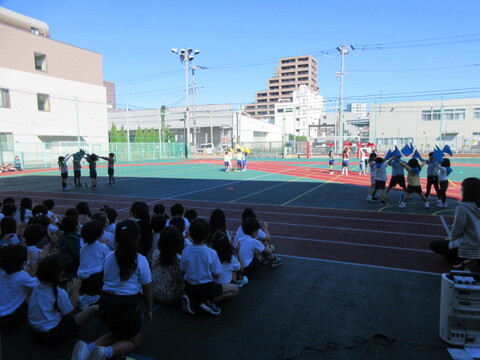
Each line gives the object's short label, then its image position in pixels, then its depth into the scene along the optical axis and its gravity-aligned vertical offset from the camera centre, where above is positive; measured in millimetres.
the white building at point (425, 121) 53031 +3503
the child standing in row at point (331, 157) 22236 -865
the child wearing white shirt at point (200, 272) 4117 -1495
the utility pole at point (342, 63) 46000 +11426
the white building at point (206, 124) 61469 +4127
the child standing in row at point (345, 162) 20789 -1121
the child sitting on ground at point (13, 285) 3631 -1467
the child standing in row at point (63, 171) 16188 -1136
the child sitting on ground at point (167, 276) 4289 -1650
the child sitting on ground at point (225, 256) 4529 -1443
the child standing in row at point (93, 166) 16453 -934
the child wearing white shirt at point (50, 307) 3385 -1590
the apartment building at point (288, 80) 131250 +24576
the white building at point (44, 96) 34219 +5573
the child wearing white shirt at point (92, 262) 4480 -1497
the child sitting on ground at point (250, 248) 5207 -1539
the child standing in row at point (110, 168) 17484 -1096
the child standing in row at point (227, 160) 24845 -1078
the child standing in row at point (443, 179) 10756 -1115
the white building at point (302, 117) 92062 +7741
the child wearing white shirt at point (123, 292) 3422 -1480
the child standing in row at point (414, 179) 10703 -1098
